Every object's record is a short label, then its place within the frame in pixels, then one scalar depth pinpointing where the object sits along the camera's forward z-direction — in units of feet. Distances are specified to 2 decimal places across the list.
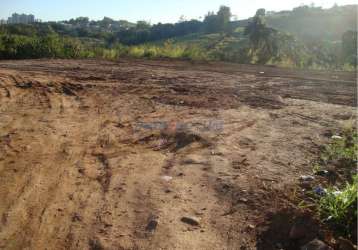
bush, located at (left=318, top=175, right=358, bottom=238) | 8.30
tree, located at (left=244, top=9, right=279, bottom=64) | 57.99
